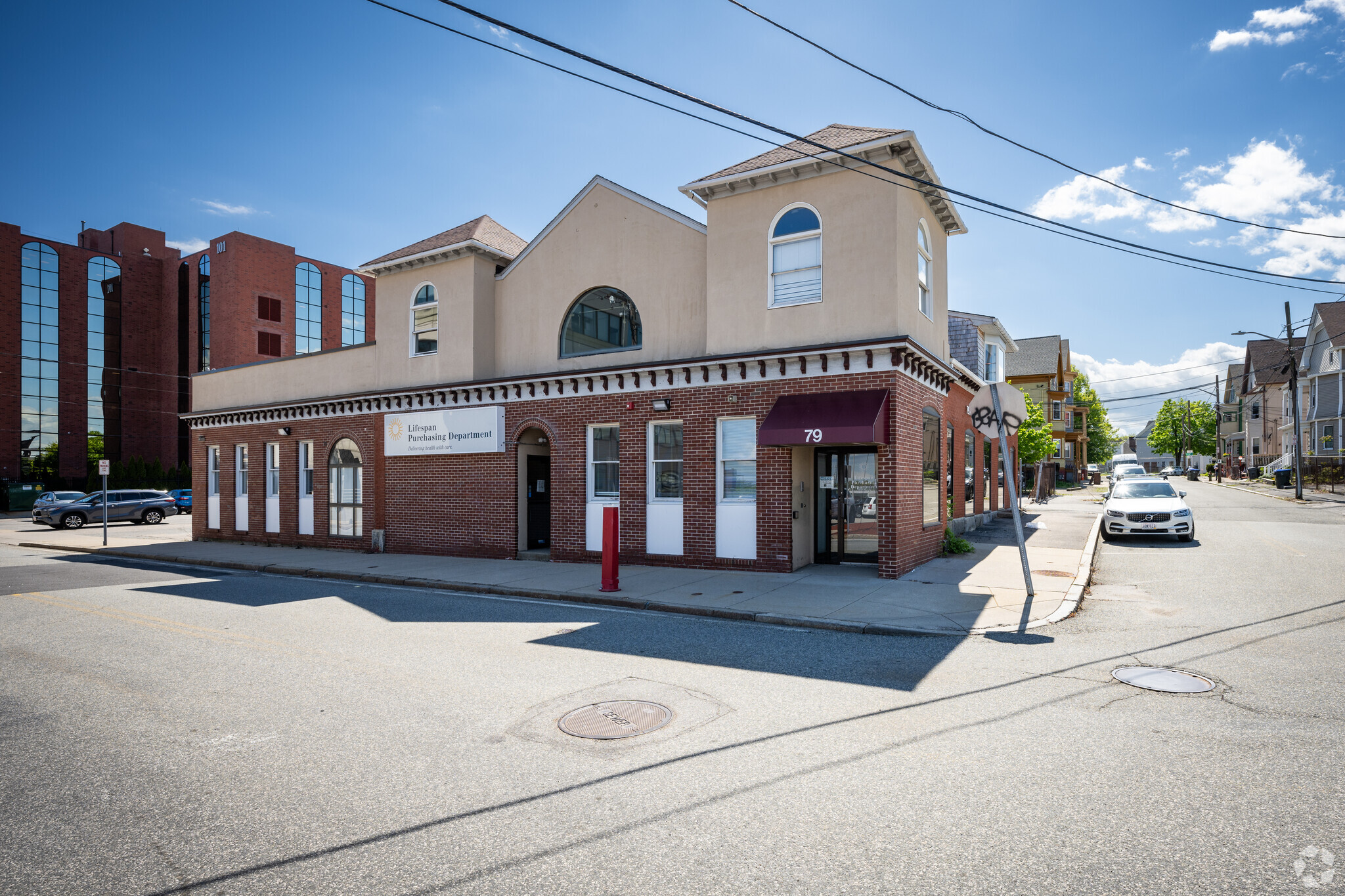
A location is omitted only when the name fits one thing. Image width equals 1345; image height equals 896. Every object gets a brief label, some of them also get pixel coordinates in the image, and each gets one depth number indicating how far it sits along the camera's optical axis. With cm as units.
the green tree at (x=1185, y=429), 9212
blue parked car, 4059
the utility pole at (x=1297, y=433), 3188
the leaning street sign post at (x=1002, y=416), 1015
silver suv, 2970
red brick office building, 4778
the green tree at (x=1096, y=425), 6938
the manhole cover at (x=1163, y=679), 597
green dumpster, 4134
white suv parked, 1708
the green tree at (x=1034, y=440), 3903
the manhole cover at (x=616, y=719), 515
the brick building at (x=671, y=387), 1246
